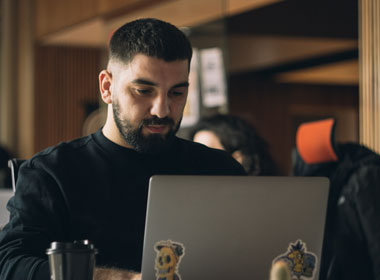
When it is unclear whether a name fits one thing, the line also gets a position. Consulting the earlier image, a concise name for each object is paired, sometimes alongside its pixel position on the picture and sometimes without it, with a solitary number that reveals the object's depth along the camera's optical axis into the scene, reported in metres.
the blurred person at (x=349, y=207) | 3.04
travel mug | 2.07
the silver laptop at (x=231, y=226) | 2.13
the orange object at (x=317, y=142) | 3.19
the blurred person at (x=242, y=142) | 3.44
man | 2.37
